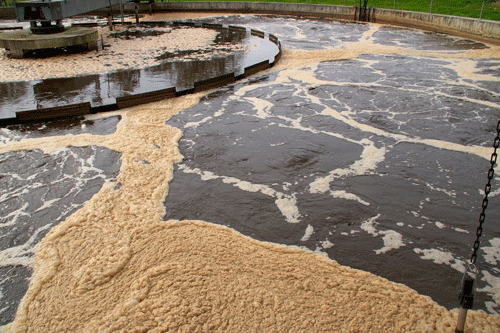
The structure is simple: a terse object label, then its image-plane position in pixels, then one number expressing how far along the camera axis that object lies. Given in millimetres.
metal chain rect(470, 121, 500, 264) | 3207
